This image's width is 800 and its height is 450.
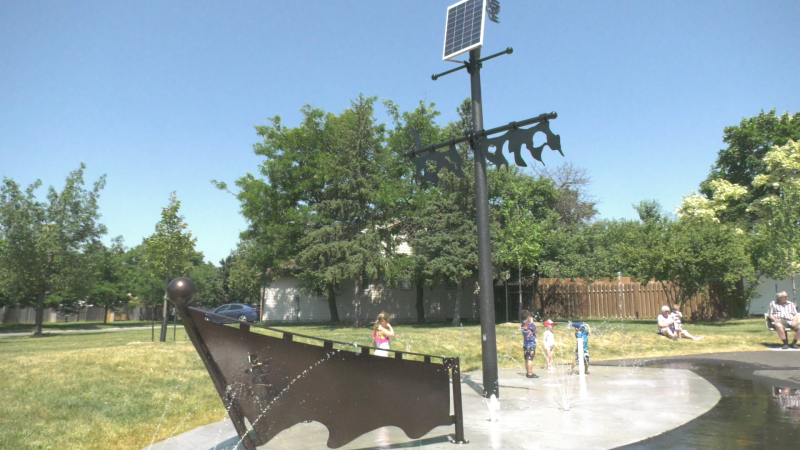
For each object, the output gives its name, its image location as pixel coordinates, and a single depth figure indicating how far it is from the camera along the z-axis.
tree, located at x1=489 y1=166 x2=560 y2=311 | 26.06
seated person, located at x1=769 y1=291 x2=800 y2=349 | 15.28
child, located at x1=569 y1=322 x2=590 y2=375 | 10.75
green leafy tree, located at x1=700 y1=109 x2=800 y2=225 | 40.62
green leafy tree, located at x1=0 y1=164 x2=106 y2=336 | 26.61
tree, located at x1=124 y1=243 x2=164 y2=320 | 45.88
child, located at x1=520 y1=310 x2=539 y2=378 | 10.75
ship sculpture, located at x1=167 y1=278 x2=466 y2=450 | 4.98
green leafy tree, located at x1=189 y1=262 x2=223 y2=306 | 58.02
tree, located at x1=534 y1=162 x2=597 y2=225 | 45.69
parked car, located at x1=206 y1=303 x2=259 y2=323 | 36.12
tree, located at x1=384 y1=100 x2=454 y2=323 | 27.97
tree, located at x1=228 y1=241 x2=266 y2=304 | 60.08
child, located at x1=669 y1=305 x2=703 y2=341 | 17.11
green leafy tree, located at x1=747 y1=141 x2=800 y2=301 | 23.08
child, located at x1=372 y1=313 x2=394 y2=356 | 10.45
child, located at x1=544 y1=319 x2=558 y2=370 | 11.00
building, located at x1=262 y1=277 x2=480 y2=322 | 34.84
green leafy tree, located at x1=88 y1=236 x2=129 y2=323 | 49.03
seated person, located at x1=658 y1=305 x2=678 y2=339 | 16.91
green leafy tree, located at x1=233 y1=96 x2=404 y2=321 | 26.83
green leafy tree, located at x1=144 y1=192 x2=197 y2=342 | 18.19
